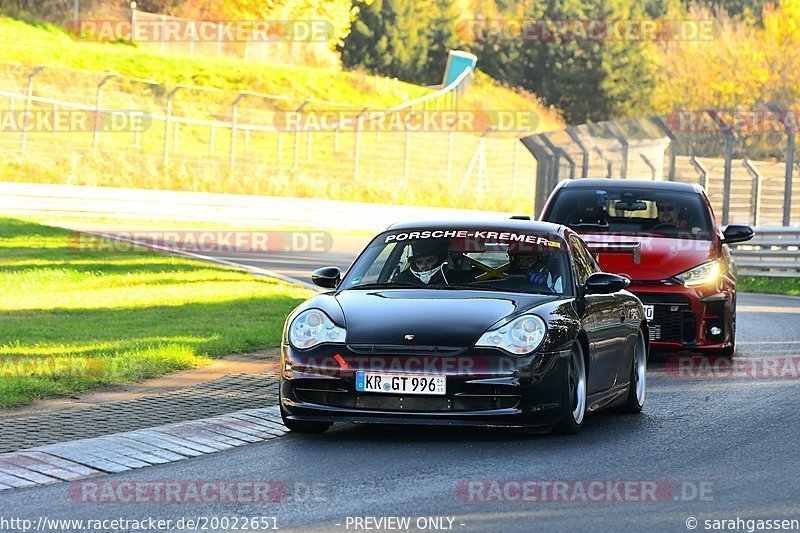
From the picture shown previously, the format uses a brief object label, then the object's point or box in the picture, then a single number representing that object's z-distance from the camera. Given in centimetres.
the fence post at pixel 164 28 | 6506
